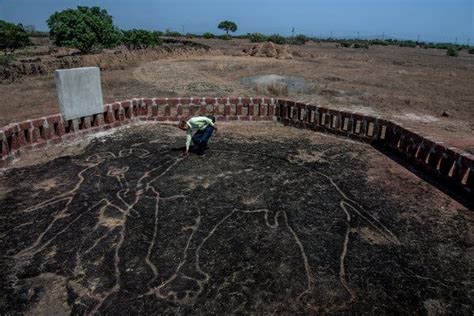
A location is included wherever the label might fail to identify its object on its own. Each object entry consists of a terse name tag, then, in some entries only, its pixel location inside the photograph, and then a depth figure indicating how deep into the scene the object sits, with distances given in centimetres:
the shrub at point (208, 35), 6846
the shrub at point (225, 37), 6590
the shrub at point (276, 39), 5019
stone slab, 983
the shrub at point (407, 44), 6847
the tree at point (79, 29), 3259
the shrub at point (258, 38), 5328
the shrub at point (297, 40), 6120
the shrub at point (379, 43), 6769
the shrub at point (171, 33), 7754
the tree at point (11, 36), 4062
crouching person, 893
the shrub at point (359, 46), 5591
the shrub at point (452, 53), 4479
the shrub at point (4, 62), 2286
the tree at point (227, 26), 7550
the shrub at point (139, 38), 3944
